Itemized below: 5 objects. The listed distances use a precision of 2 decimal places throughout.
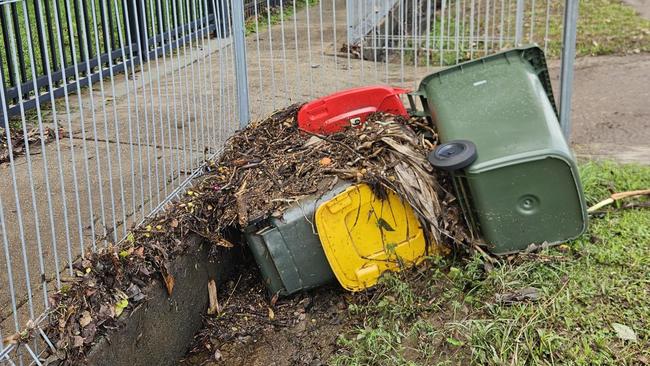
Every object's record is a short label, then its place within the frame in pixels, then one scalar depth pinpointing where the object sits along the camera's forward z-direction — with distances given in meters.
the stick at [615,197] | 4.21
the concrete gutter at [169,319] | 3.06
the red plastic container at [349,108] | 4.52
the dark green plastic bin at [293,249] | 3.69
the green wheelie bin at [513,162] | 3.54
